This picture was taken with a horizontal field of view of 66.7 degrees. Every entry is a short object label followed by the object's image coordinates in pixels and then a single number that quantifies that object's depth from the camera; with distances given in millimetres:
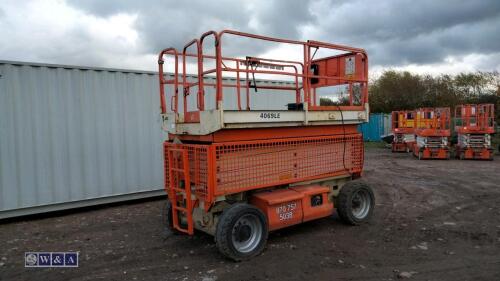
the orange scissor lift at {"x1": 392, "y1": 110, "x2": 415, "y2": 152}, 19719
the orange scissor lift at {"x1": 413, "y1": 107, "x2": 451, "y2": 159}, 16156
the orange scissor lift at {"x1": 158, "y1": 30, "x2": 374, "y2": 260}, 5125
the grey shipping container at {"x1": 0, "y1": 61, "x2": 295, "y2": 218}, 7223
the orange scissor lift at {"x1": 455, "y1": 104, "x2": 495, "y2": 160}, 15656
